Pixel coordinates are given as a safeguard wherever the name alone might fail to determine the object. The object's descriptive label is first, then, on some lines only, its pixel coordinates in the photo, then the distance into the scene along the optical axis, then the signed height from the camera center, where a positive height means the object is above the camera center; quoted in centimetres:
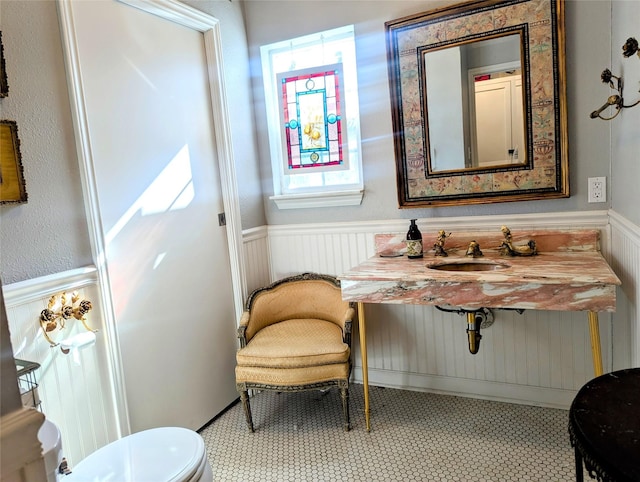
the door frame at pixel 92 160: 184 +23
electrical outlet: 214 -12
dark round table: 85 -55
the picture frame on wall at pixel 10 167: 159 +17
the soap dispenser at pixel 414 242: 235 -31
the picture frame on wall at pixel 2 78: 158 +48
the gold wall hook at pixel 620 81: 130 +31
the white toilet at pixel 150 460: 138 -80
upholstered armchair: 224 -77
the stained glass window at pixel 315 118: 270 +43
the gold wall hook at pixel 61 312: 169 -38
